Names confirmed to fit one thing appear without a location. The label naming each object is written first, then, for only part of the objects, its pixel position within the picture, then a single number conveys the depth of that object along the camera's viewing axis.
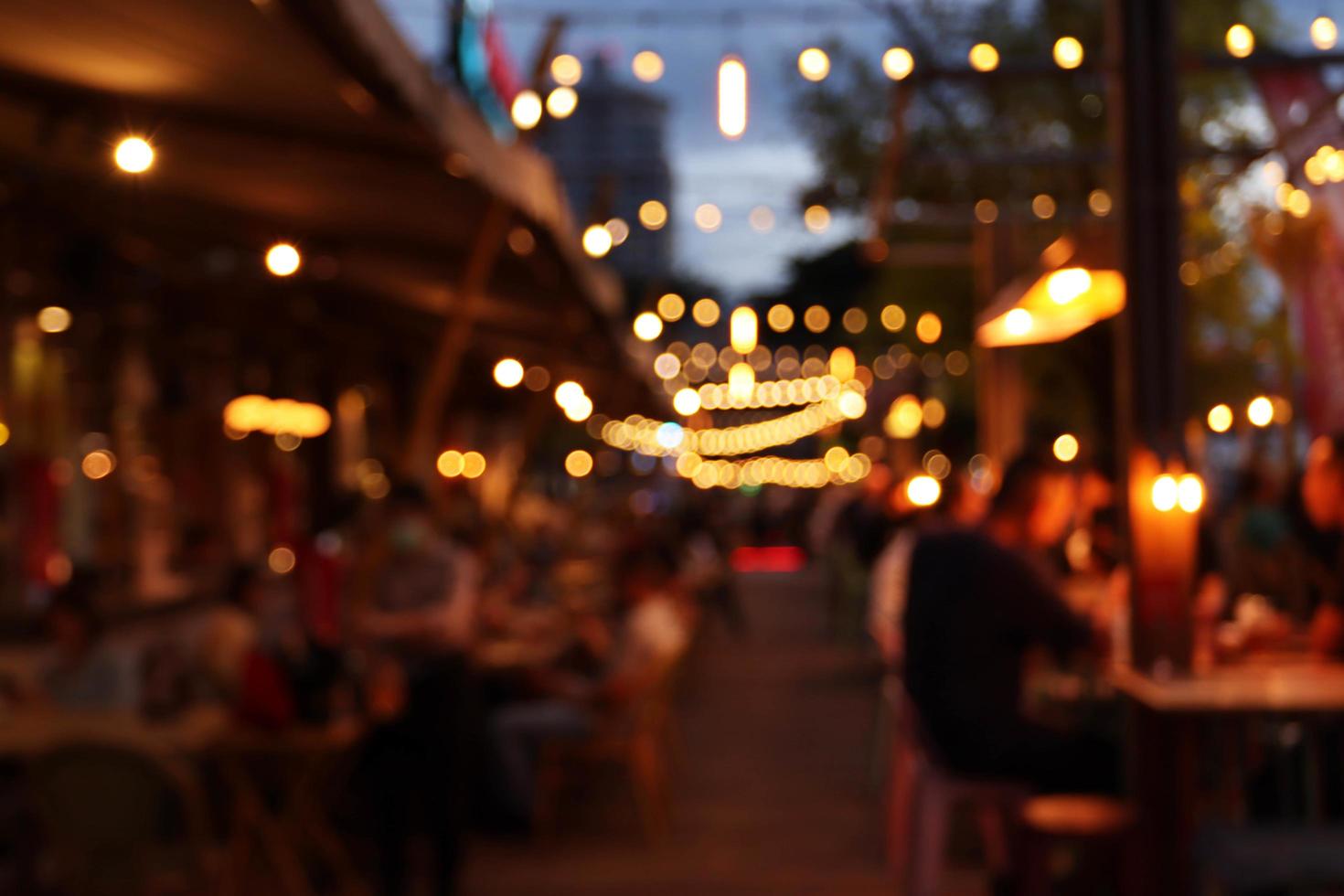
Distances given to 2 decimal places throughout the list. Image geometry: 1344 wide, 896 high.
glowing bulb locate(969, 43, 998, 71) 8.55
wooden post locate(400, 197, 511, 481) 7.10
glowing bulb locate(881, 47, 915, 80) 7.91
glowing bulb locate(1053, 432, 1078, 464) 15.69
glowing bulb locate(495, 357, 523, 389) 10.74
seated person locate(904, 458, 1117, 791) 5.61
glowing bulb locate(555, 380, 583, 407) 11.83
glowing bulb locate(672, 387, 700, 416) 27.70
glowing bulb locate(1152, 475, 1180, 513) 5.66
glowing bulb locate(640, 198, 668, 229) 16.97
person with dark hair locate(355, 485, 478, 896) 6.60
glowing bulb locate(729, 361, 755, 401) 25.98
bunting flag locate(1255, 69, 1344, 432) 12.11
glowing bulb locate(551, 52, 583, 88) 12.31
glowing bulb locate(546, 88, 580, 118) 9.36
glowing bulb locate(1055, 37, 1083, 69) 8.02
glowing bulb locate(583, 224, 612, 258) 11.59
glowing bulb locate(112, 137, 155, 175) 4.43
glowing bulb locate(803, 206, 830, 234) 17.62
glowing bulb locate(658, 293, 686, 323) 25.25
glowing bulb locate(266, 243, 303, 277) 6.08
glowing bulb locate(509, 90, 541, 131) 7.70
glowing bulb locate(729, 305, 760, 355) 19.83
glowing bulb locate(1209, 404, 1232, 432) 10.61
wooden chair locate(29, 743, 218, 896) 5.54
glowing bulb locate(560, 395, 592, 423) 13.77
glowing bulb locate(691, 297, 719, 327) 24.27
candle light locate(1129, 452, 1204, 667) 5.68
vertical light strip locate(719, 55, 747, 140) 10.62
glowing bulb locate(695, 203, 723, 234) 19.50
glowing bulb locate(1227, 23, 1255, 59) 8.51
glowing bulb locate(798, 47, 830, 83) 10.82
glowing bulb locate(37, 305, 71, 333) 10.98
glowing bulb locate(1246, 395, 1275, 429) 10.20
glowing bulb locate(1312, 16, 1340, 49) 8.82
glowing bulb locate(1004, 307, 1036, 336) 8.68
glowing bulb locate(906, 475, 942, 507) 9.76
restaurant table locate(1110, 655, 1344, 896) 5.26
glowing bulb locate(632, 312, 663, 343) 18.68
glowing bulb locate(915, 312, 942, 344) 22.83
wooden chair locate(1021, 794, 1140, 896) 5.42
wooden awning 4.20
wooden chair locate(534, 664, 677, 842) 8.42
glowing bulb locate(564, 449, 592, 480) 22.45
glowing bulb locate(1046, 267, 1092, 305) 7.09
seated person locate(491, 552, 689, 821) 8.46
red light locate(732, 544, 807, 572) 41.33
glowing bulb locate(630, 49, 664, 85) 11.97
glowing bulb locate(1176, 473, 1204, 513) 5.66
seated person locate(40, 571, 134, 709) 7.13
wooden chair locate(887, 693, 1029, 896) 5.78
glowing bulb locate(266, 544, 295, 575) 14.80
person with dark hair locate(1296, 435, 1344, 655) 6.05
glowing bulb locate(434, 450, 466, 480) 18.72
